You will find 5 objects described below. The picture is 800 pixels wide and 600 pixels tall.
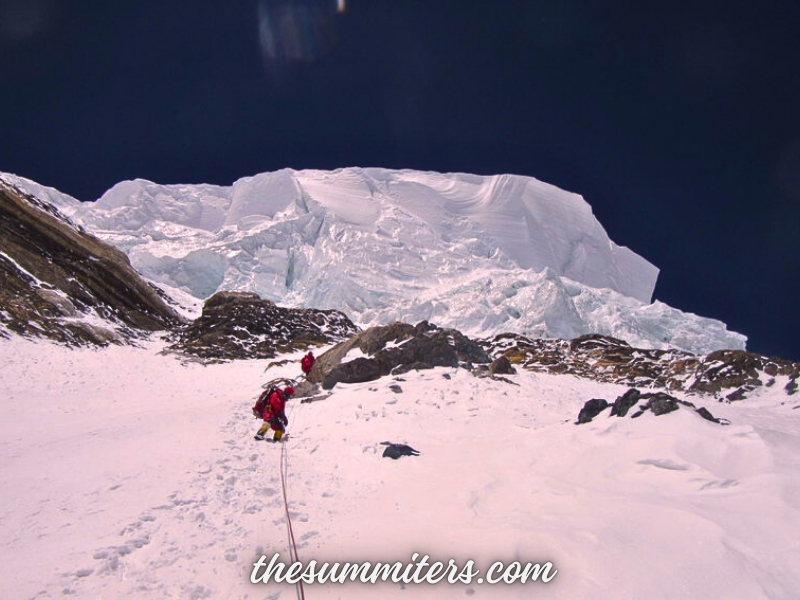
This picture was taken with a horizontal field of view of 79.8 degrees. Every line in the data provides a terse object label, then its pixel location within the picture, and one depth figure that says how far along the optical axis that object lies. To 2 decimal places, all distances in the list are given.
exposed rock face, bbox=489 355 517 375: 17.12
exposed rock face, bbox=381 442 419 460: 7.97
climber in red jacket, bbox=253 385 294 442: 9.66
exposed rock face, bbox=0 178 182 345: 23.66
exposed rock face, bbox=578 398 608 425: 9.36
